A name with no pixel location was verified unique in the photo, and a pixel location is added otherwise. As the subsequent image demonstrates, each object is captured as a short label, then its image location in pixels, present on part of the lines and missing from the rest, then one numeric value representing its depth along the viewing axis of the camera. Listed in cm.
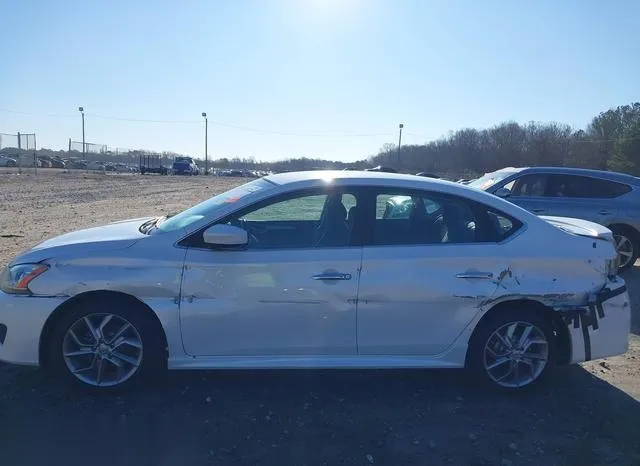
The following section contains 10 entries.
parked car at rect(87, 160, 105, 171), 6774
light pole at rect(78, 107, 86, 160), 6033
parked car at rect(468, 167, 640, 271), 910
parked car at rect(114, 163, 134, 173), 6981
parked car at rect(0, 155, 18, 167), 5748
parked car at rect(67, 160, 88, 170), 6659
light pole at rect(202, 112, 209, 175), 7717
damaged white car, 399
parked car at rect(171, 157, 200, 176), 6481
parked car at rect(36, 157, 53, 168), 6380
